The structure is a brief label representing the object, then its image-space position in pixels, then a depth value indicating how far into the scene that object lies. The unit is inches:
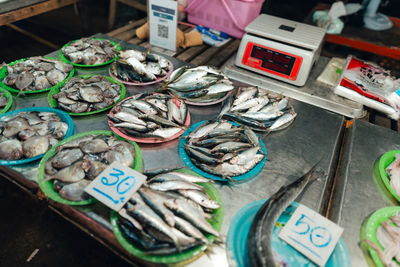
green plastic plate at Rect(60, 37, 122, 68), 36.9
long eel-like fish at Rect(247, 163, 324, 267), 17.8
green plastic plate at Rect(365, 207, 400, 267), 20.9
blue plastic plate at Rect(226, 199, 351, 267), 19.2
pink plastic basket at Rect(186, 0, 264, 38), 45.1
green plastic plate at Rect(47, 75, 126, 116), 29.3
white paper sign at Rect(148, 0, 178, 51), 39.5
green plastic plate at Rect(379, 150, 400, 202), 23.9
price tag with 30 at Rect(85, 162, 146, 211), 19.6
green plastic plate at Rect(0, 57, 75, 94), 31.4
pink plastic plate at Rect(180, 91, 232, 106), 32.2
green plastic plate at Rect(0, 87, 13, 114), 28.5
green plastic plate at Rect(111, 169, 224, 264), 17.9
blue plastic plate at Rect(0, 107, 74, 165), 26.9
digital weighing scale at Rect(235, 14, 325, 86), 33.4
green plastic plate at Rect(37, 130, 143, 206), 20.6
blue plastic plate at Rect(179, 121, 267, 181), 24.1
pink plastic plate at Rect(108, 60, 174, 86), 34.6
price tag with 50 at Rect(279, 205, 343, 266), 19.1
